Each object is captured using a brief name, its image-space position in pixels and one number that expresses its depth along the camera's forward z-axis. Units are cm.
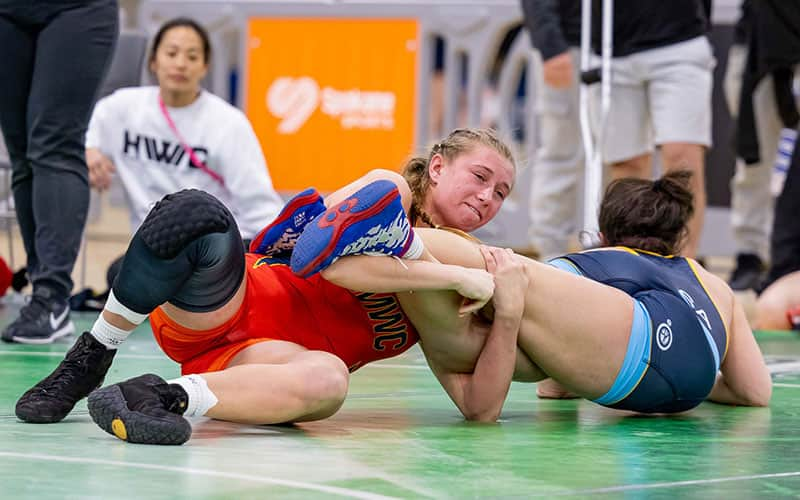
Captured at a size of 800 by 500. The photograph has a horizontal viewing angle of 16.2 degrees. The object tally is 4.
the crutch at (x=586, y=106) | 1161
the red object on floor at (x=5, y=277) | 1199
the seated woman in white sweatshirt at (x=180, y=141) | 1118
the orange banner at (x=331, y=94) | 1713
